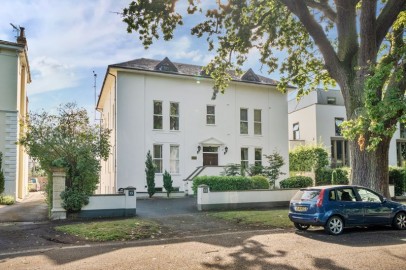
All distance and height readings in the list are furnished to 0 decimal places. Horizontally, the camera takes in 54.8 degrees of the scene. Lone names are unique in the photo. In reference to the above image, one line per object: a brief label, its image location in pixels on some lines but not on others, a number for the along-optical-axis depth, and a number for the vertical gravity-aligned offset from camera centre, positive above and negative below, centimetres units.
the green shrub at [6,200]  2008 -180
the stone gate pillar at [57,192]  1472 -104
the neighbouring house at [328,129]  3962 +342
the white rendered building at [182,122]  2689 +311
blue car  1162 -144
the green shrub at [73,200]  1491 -135
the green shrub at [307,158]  3247 +38
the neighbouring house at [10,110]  2200 +319
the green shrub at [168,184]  2562 -133
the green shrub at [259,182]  2121 -105
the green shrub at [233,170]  2406 -43
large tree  1292 +485
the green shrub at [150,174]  2575 -68
